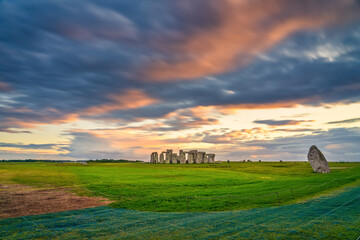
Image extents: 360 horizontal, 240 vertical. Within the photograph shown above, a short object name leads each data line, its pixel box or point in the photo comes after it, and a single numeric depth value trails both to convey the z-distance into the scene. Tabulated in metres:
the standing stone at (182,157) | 119.92
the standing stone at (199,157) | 120.54
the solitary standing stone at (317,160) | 56.06
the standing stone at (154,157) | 122.31
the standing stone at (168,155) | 118.25
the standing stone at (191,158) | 119.16
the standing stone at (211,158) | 124.14
